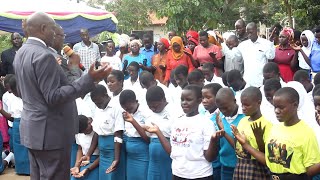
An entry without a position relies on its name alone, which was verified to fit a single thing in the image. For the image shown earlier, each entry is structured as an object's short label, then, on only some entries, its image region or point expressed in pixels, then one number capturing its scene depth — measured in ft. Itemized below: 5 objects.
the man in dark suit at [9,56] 22.04
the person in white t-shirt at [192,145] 10.16
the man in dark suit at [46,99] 8.35
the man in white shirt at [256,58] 17.51
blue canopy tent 21.31
